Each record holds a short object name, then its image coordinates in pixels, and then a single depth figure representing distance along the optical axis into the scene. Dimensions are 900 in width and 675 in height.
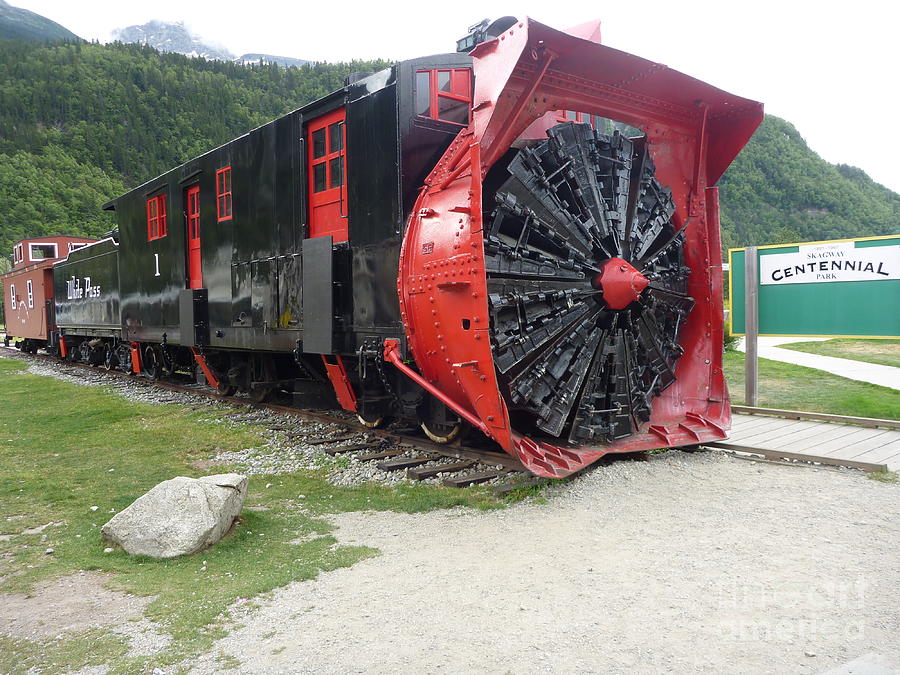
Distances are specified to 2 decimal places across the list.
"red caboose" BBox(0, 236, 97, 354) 21.87
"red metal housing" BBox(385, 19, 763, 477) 4.81
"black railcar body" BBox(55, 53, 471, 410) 6.00
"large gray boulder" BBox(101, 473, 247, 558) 4.10
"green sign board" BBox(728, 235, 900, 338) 7.51
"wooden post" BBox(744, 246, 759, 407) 8.42
